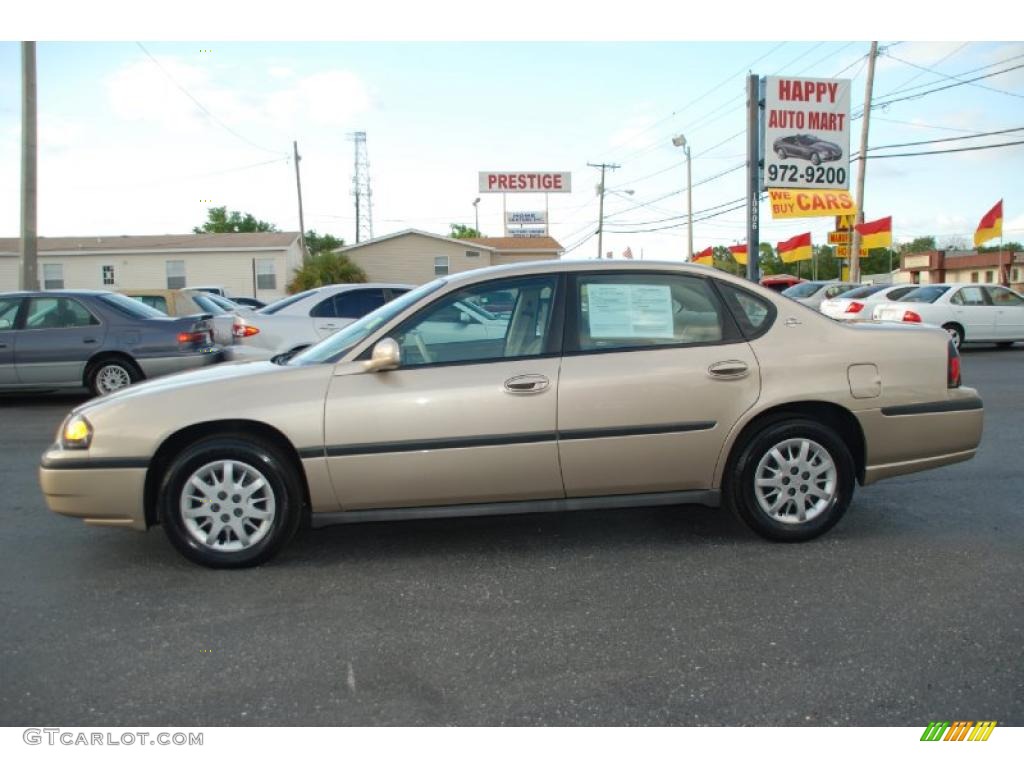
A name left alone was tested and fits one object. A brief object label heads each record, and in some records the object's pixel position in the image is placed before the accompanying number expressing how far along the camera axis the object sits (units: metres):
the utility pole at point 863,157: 27.70
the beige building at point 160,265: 37.41
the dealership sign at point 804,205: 23.77
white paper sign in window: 4.33
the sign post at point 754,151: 17.33
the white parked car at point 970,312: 16.53
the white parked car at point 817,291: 24.25
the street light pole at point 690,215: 41.59
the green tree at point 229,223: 76.94
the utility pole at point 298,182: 42.16
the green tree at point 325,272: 36.22
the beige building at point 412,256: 39.53
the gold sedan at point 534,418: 4.04
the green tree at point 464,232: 81.81
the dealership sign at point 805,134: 18.48
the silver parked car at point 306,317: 9.66
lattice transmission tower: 70.32
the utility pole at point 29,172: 15.74
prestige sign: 50.47
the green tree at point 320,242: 73.34
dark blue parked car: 10.08
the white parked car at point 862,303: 17.95
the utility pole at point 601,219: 51.44
